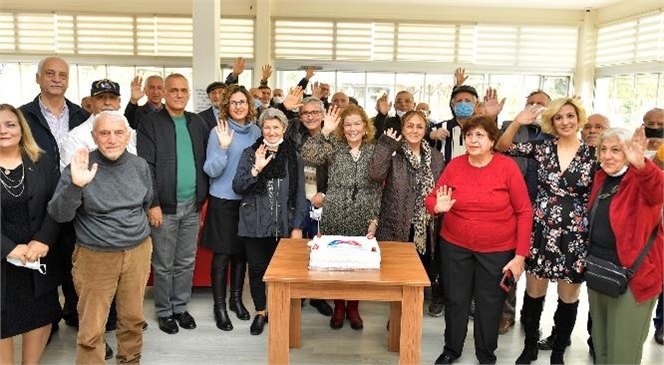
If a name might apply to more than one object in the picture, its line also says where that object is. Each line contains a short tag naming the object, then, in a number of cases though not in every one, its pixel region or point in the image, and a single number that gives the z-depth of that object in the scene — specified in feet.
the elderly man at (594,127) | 11.98
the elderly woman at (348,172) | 10.29
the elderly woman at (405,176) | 10.12
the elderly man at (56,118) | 9.43
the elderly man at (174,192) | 10.43
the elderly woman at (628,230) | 7.35
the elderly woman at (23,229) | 7.80
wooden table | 7.64
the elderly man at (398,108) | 15.96
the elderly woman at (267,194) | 10.39
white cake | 8.11
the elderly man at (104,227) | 7.91
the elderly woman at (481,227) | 8.87
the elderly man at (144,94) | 14.56
